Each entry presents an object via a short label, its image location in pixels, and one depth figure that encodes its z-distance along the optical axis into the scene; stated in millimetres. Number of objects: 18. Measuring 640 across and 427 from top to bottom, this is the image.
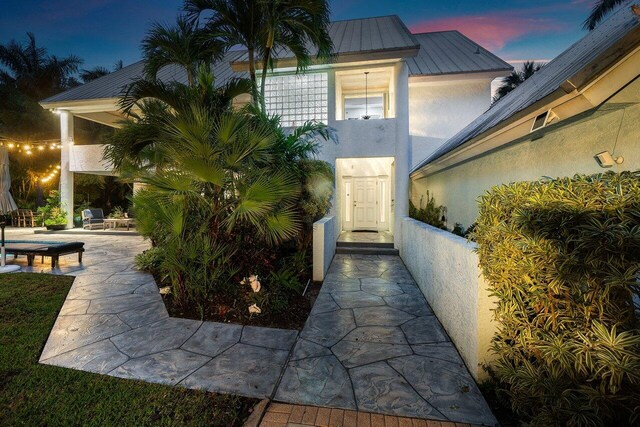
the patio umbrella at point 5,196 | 6859
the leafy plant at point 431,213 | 8688
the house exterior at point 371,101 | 9336
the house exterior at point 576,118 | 2387
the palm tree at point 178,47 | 6371
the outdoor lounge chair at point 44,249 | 6930
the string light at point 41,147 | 11636
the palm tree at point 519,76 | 20188
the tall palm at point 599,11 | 15578
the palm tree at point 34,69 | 21266
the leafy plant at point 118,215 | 15953
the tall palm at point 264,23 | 6180
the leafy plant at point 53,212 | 14609
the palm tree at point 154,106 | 4816
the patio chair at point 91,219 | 15273
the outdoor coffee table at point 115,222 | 15009
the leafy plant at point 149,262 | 6945
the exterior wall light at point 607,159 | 3109
